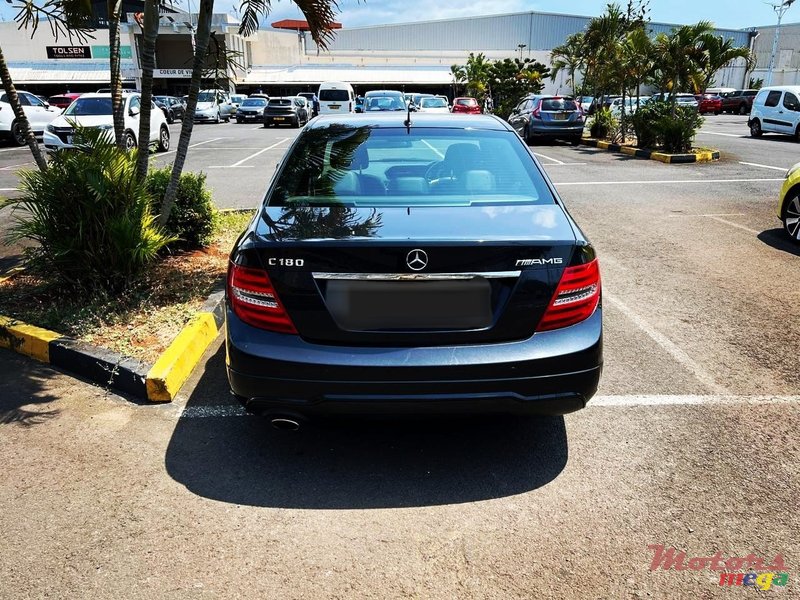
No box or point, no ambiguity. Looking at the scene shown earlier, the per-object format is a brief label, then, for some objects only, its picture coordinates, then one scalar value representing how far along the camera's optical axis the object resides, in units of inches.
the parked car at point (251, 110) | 1469.0
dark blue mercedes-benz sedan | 110.6
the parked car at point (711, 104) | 1697.8
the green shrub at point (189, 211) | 256.2
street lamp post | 1662.2
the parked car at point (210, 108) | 1459.2
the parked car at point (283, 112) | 1242.6
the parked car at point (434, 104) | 955.2
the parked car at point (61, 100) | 1414.9
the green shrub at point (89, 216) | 189.6
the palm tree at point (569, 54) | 1193.7
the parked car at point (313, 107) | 1371.8
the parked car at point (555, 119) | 819.4
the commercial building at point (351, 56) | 2469.2
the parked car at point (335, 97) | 1246.3
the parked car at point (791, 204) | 298.5
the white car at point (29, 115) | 786.2
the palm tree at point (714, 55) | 651.5
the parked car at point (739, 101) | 1716.3
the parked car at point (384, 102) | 892.6
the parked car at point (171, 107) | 1411.2
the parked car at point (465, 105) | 1104.8
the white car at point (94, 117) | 632.4
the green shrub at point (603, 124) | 846.5
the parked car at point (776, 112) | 880.9
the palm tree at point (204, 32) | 212.1
